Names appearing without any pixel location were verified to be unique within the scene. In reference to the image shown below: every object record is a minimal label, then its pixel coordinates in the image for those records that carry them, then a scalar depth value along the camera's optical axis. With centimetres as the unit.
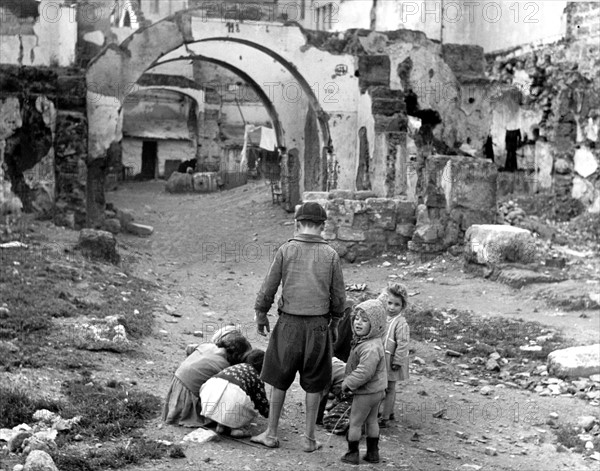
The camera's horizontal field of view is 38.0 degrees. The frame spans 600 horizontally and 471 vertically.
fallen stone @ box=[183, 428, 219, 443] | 504
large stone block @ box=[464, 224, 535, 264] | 1071
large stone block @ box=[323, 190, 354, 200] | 1262
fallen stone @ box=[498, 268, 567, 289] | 1007
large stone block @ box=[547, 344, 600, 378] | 713
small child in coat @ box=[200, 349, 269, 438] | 516
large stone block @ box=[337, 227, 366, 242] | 1217
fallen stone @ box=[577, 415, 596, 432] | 609
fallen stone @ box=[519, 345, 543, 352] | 787
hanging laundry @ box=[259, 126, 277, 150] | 2547
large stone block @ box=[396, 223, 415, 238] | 1230
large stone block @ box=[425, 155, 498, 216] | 1189
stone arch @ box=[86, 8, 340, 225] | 1380
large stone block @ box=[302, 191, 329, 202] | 1280
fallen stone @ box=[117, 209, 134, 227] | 1462
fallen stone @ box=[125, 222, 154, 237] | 1455
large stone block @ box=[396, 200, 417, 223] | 1232
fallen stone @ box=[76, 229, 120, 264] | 1089
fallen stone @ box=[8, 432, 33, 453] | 475
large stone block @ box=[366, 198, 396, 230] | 1225
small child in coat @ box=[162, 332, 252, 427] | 530
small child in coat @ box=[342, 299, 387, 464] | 499
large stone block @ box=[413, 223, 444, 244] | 1194
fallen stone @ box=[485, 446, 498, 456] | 555
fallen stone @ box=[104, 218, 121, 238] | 1398
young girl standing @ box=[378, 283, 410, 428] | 579
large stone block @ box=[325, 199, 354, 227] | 1216
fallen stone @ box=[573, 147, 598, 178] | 1590
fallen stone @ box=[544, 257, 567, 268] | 1092
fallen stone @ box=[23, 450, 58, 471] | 429
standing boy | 510
